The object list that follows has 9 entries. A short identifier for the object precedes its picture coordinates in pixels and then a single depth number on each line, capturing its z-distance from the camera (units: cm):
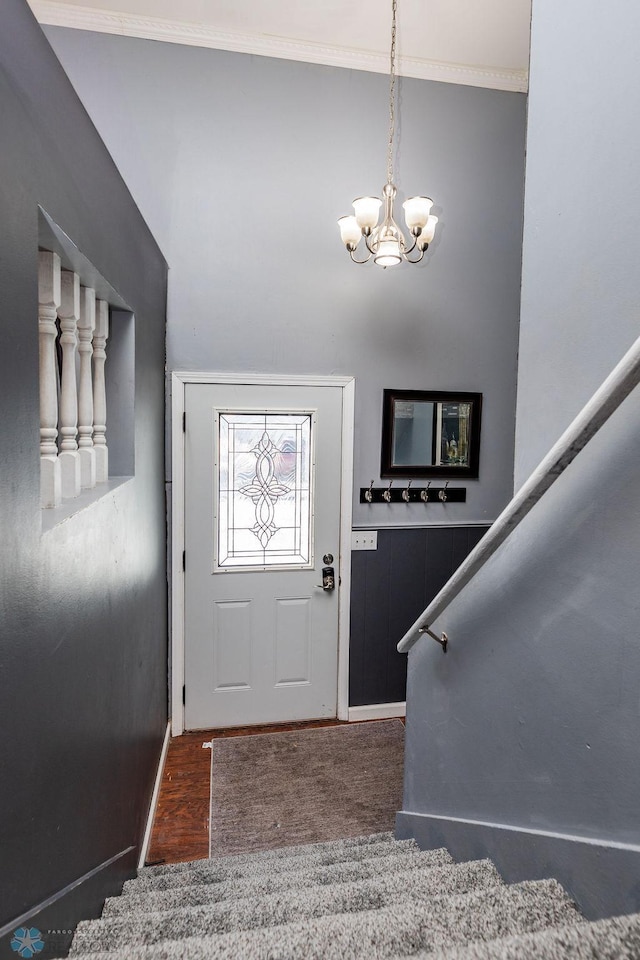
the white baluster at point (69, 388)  147
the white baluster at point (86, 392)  164
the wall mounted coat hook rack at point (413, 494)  356
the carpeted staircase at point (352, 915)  78
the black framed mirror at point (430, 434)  356
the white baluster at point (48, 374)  126
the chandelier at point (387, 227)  273
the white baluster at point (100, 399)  185
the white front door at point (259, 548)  338
